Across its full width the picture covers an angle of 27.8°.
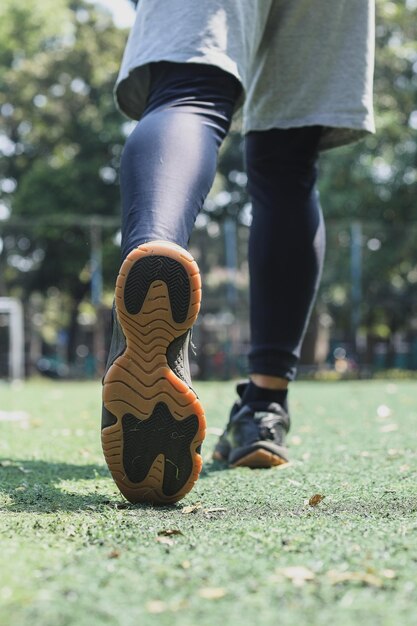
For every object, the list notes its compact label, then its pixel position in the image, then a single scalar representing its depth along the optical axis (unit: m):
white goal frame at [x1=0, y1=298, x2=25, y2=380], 11.52
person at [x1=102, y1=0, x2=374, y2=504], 1.31
